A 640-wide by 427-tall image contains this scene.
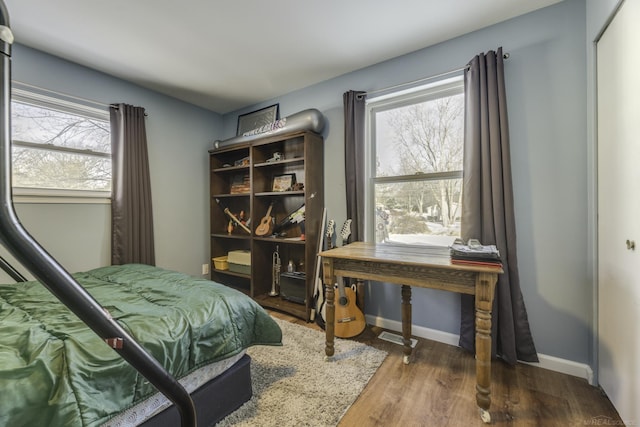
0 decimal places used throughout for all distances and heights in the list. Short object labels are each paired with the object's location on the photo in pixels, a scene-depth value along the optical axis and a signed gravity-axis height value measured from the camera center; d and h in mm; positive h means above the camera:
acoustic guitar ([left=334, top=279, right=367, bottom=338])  2182 -874
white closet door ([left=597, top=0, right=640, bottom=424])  1175 -20
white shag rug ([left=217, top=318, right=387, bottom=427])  1355 -1046
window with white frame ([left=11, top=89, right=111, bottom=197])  2158 +595
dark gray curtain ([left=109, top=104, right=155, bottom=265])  2570 +246
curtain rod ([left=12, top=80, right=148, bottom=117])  2137 +1042
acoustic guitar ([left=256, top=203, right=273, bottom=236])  2945 -164
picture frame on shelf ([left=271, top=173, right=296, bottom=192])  2979 +334
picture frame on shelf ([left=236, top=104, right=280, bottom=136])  3100 +1136
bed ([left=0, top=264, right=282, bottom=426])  814 -524
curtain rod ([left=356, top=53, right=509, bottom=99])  1968 +1051
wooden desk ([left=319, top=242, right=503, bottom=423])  1347 -391
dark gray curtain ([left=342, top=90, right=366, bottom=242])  2416 +472
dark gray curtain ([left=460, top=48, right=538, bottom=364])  1780 +100
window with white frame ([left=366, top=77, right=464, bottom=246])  2141 +384
